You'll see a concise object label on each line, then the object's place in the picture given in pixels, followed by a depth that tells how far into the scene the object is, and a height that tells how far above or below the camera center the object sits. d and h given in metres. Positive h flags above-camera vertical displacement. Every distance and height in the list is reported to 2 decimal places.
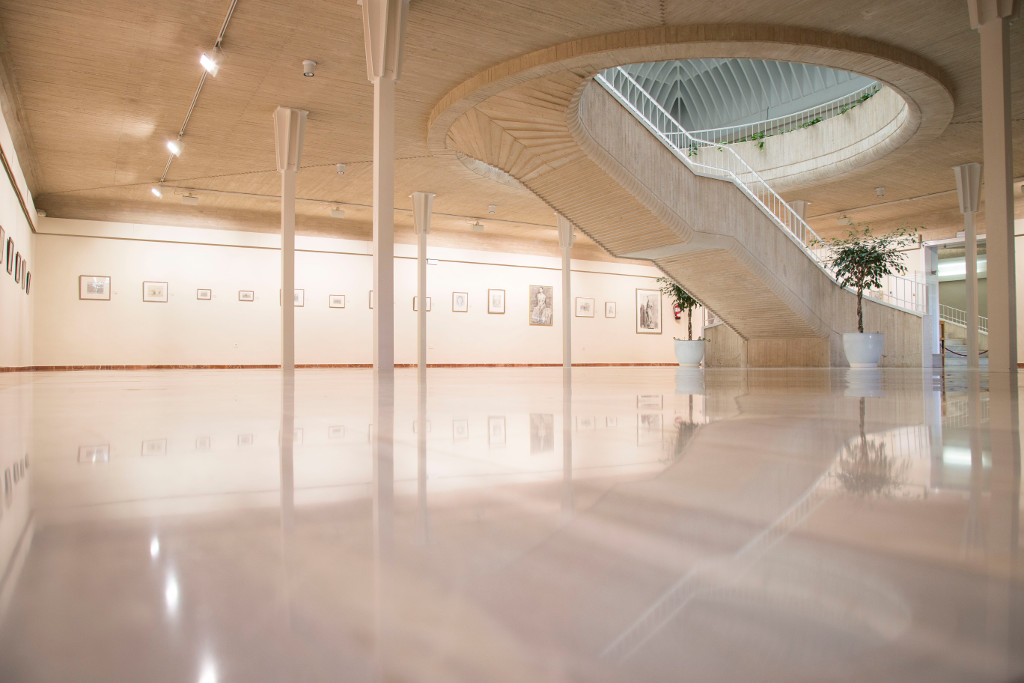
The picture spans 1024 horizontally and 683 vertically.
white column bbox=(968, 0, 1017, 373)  8.30 +2.12
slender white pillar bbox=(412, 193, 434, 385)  17.67 +3.02
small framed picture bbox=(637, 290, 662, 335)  28.78 +1.56
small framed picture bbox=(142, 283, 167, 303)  20.36 +1.84
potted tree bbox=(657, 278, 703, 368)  18.11 +0.11
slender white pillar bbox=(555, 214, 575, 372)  19.70 +2.15
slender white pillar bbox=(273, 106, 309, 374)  13.07 +3.02
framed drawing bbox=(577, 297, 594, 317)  27.20 +1.66
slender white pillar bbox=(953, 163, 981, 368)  14.97 +3.15
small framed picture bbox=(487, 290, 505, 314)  25.23 +1.81
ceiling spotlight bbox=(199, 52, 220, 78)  9.83 +4.25
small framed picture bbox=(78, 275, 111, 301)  19.67 +1.95
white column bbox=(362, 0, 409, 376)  8.86 +2.41
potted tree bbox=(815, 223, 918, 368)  14.75 +1.69
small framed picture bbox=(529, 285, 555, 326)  26.23 +1.77
